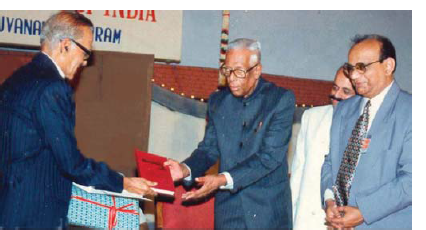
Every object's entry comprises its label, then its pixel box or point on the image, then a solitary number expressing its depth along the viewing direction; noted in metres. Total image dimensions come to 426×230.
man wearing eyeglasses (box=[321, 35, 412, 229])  2.36
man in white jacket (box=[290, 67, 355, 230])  3.08
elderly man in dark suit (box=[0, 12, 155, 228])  2.31
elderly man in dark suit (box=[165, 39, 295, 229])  2.96
